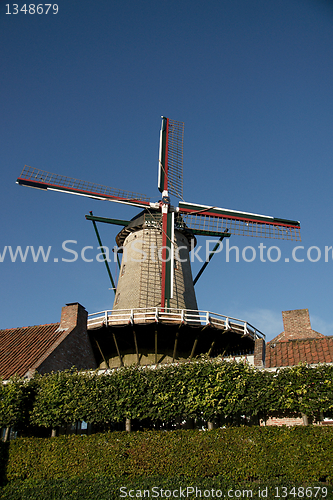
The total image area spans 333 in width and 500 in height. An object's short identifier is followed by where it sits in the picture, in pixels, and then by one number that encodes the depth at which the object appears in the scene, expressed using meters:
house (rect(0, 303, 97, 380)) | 14.47
